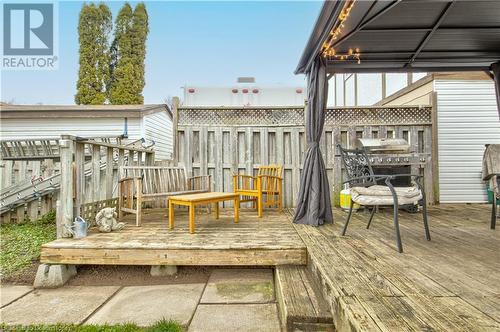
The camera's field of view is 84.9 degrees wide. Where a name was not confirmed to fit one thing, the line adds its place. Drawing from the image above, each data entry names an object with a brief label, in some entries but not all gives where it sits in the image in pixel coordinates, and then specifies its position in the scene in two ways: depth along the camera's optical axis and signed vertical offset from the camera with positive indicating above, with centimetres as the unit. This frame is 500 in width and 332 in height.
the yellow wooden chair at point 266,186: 397 -34
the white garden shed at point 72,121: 786 +135
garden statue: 303 -61
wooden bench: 342 -26
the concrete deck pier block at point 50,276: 248 -100
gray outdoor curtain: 334 -1
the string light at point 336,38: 260 +146
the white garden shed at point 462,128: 510 +69
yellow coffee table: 293 -39
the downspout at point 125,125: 801 +122
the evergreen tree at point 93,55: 1220 +515
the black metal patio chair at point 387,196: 232 -28
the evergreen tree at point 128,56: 1259 +532
